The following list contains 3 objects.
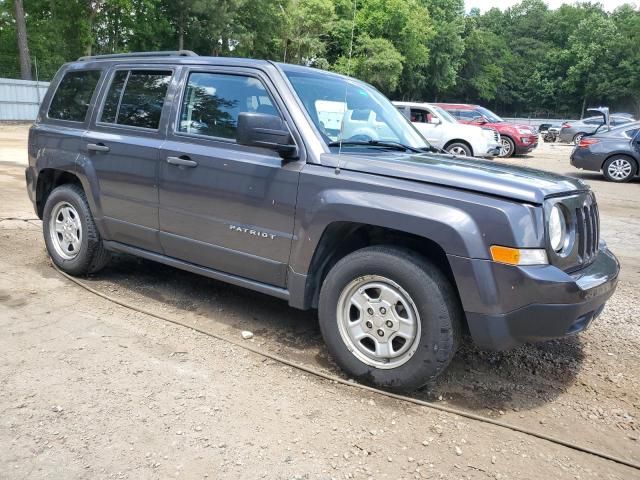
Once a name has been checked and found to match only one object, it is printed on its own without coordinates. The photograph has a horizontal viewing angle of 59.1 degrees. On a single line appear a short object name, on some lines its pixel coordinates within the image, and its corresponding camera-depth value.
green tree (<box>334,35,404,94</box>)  47.37
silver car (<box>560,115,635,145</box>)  29.56
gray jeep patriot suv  2.96
